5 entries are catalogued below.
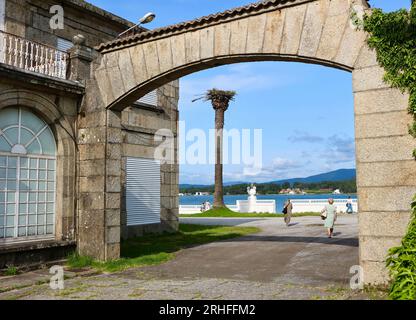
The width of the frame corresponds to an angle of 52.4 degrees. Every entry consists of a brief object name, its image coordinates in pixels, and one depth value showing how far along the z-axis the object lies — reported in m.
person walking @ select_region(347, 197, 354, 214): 29.28
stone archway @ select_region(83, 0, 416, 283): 6.92
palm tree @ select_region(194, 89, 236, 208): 32.22
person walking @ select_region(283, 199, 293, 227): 19.53
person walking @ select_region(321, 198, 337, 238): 14.23
